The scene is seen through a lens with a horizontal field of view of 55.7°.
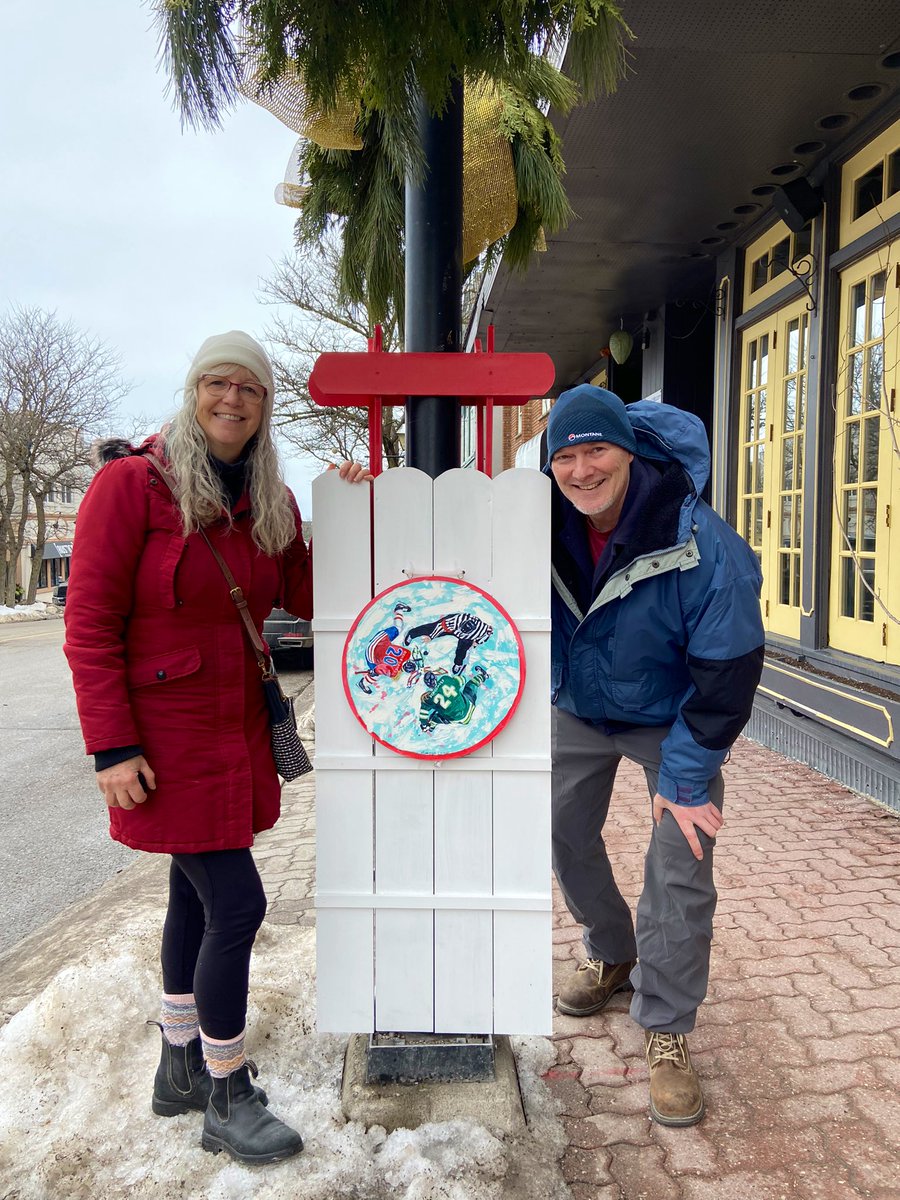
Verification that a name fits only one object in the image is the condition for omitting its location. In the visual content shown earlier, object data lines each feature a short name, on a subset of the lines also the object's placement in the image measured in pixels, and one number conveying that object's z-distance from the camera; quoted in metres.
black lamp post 2.15
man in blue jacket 2.09
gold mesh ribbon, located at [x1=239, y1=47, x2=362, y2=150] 1.72
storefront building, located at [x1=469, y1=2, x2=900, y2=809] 4.36
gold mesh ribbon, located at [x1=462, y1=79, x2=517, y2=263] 2.98
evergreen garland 1.51
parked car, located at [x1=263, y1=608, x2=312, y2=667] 11.22
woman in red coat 1.85
